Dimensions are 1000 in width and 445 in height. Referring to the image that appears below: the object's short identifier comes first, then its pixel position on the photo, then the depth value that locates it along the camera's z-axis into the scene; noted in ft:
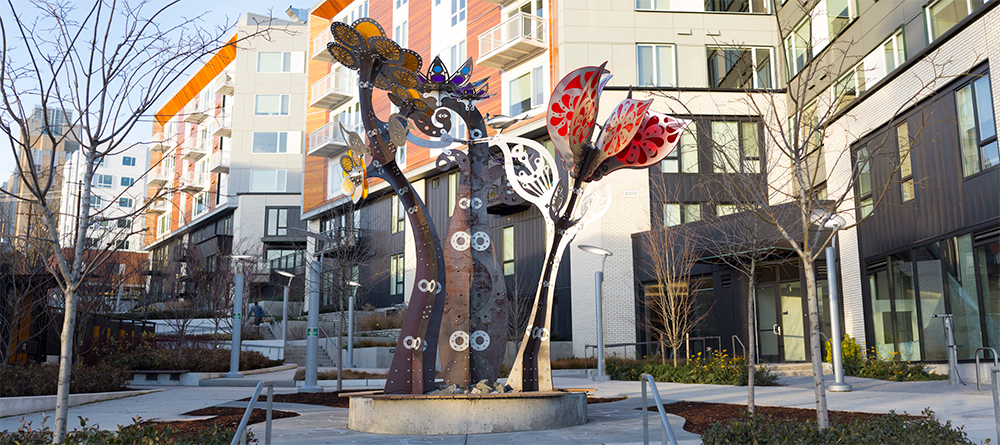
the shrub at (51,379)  42.50
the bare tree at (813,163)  23.58
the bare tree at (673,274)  74.13
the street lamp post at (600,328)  65.21
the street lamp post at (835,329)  47.24
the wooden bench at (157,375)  66.74
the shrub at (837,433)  19.98
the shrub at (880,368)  55.52
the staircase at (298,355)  91.32
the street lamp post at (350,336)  64.28
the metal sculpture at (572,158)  31.83
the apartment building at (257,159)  165.17
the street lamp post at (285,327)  95.65
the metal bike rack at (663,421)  20.43
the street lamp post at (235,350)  67.88
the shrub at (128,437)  19.58
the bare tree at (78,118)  20.76
